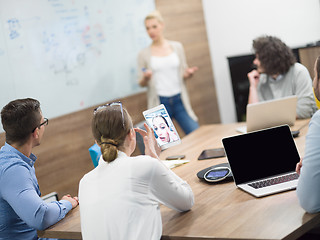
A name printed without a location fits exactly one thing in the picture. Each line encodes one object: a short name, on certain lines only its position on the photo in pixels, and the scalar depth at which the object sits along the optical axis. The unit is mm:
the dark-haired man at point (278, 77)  3523
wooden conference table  1687
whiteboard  3961
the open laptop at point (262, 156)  2219
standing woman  4859
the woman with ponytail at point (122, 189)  1818
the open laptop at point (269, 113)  2984
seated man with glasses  2145
